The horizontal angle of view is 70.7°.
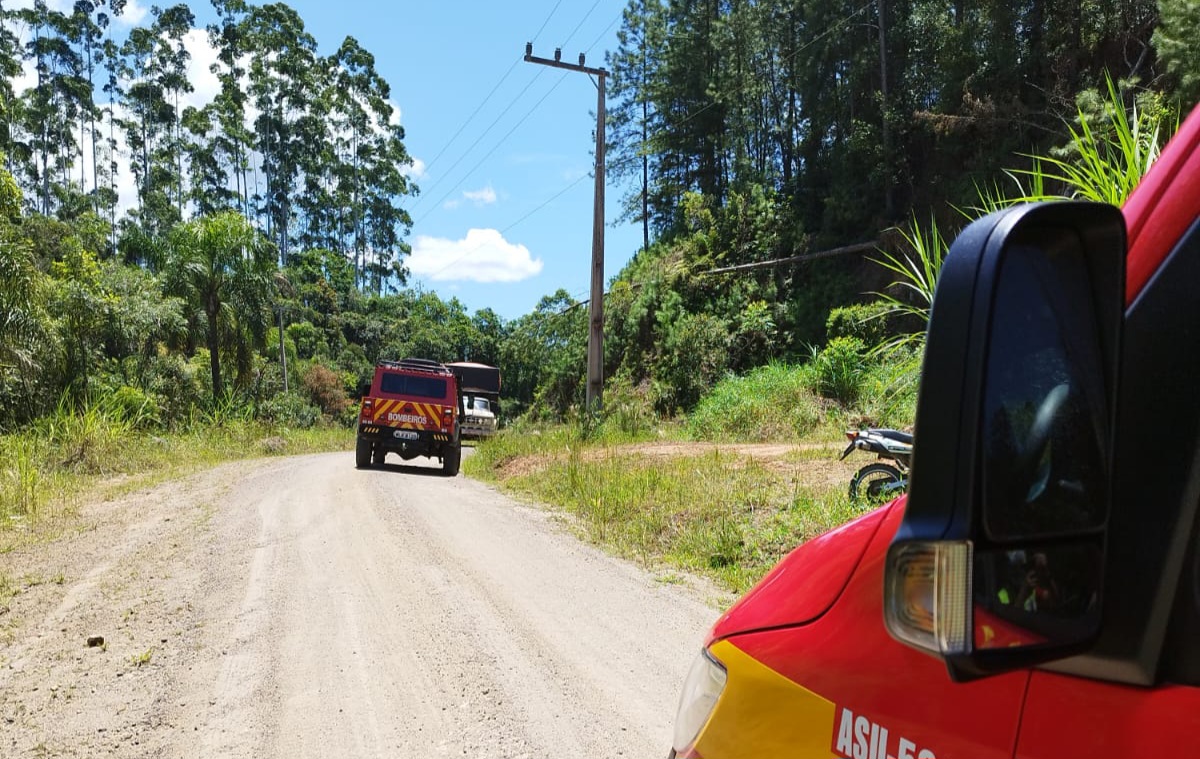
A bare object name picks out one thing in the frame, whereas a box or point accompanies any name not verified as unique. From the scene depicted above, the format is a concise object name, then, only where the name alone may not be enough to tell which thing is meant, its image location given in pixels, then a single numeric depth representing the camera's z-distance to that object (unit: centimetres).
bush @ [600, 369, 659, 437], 1884
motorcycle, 755
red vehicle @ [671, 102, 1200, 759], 97
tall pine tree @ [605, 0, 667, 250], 4428
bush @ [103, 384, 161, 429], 1955
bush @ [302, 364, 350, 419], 4144
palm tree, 2520
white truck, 3580
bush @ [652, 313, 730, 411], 2609
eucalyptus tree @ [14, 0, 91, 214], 4666
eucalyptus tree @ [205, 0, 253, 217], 5275
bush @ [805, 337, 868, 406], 1928
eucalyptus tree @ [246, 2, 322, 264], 5338
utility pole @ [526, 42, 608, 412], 1930
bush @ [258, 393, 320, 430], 3012
